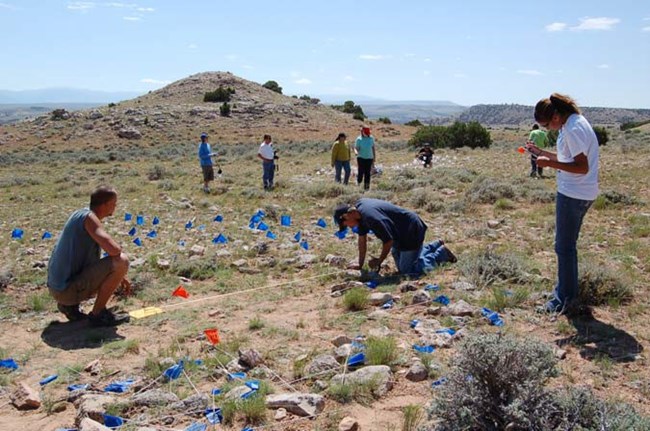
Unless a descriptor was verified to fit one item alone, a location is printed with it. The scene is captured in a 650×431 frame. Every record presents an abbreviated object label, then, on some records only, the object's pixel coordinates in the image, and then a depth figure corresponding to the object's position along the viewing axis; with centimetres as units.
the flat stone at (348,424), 350
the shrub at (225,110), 5188
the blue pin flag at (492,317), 514
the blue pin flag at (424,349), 464
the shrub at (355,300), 586
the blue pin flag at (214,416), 371
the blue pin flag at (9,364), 484
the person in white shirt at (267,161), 1527
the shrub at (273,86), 7269
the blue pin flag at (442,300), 577
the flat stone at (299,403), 373
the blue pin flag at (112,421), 369
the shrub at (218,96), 5884
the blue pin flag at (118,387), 427
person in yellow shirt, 1497
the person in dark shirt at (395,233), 657
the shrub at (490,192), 1228
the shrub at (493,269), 635
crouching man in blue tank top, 568
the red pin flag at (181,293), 683
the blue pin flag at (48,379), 450
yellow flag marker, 611
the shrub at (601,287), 551
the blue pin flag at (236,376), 431
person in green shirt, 1557
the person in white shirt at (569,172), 481
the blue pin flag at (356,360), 441
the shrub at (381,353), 440
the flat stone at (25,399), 409
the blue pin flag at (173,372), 438
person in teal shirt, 1395
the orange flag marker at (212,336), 507
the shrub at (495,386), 311
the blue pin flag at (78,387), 430
